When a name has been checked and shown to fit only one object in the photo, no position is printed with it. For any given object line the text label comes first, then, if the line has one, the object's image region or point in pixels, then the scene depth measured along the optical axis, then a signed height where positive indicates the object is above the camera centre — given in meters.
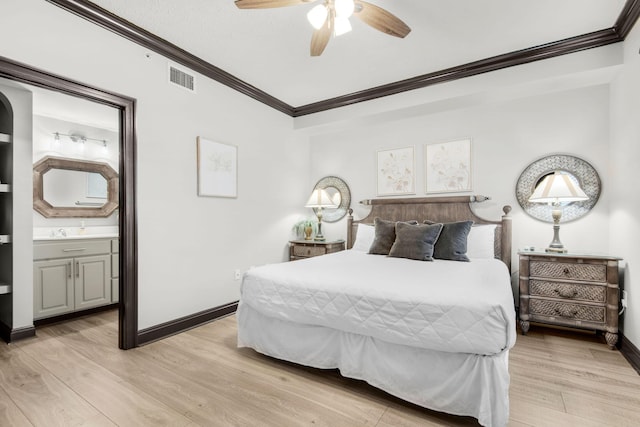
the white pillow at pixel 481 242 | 3.19 -0.31
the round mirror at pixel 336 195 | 4.50 +0.25
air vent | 2.91 +1.29
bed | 1.57 -0.66
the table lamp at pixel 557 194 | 2.82 +0.16
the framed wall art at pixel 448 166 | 3.66 +0.55
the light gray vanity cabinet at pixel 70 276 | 3.24 -0.69
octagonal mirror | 3.81 +0.33
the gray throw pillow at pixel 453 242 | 2.98 -0.29
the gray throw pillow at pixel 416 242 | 2.94 -0.29
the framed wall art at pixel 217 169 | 3.19 +0.47
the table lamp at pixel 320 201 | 4.20 +0.16
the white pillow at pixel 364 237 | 3.71 -0.30
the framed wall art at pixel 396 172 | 4.02 +0.54
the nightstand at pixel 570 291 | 2.56 -0.69
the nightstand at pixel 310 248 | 4.07 -0.48
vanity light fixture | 3.93 +0.99
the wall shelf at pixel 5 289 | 2.77 -0.67
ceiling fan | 1.93 +1.28
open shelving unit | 2.80 +0.00
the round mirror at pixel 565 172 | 3.04 +0.30
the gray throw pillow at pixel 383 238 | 3.30 -0.28
